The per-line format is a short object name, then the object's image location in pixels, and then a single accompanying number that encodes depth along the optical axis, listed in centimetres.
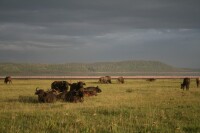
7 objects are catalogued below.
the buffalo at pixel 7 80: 5335
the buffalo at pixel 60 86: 3112
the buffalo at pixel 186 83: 3609
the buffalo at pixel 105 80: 5501
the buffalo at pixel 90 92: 2729
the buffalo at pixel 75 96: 2261
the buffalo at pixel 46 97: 2225
